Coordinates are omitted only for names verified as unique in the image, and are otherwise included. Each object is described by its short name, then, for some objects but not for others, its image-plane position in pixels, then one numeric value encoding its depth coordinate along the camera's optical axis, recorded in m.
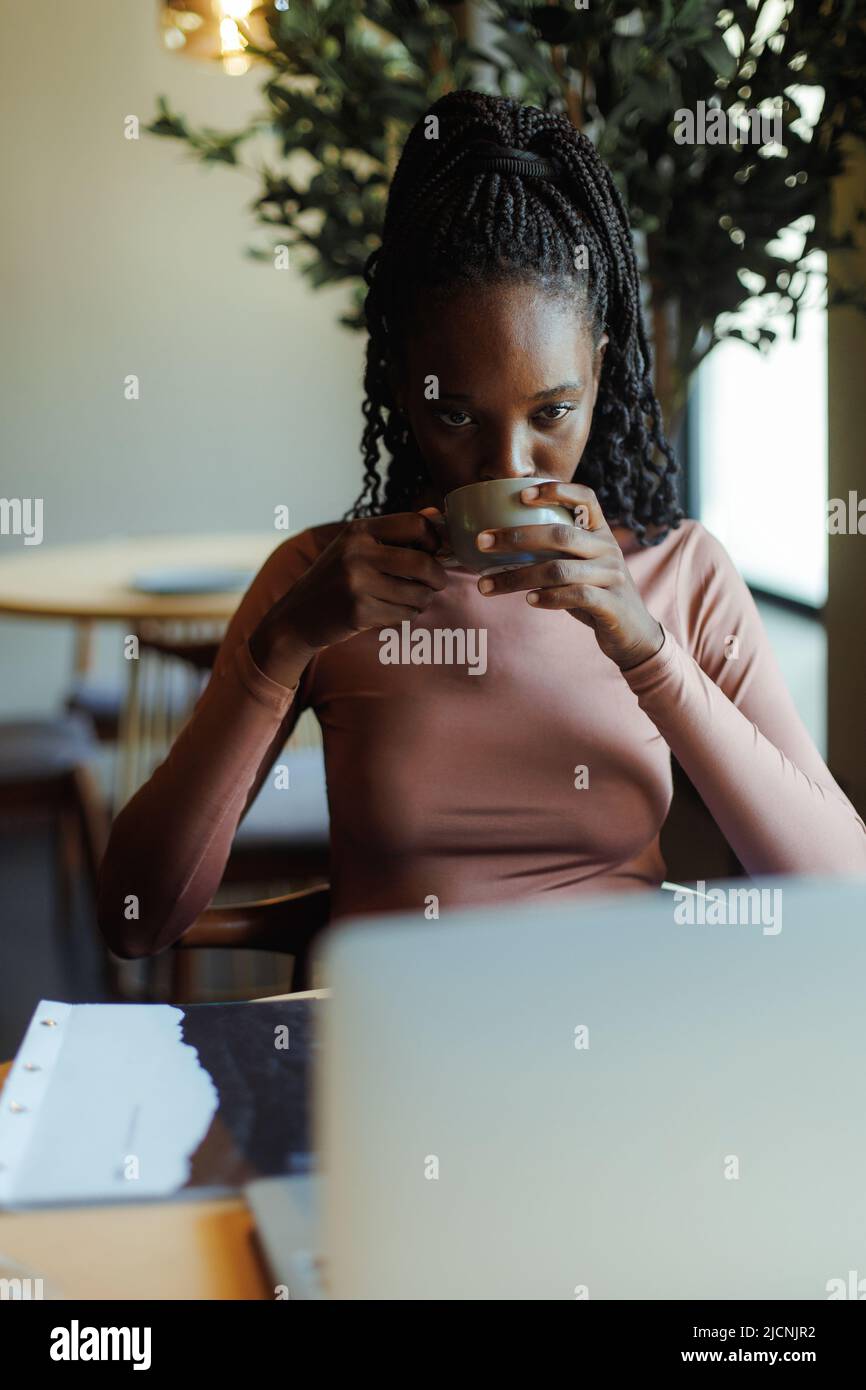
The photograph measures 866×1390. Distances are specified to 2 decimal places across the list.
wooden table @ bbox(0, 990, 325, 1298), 0.64
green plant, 1.47
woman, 1.06
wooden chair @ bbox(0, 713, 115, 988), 2.69
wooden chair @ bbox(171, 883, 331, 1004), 1.35
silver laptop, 0.49
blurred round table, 2.62
